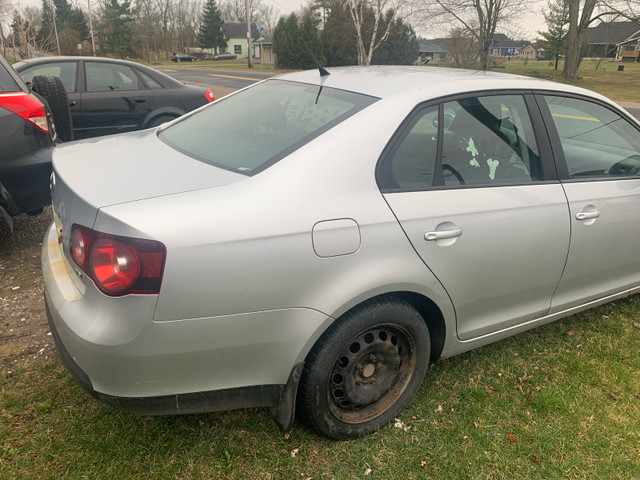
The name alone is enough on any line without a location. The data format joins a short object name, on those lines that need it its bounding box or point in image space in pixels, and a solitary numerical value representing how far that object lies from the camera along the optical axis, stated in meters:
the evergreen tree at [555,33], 46.09
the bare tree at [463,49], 32.56
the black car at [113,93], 6.66
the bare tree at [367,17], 27.05
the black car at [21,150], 3.63
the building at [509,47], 90.00
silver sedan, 1.79
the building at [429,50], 80.60
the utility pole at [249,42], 41.00
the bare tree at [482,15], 28.45
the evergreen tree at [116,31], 59.84
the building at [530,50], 93.74
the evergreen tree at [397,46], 38.31
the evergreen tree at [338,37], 37.59
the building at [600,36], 42.06
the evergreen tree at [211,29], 72.75
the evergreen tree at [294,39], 38.16
